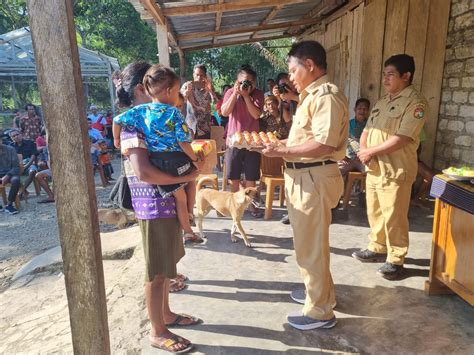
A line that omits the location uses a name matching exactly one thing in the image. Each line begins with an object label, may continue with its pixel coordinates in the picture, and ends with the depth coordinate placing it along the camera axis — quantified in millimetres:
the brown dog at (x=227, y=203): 3891
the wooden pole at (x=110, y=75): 13048
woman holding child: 2105
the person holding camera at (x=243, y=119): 4480
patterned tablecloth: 2498
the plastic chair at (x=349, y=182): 4926
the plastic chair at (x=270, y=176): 4730
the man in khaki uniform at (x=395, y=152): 3002
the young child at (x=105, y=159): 8929
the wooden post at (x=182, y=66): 7708
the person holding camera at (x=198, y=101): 5090
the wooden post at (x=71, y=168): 1525
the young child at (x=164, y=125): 2125
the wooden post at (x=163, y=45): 4840
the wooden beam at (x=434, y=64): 5049
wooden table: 2543
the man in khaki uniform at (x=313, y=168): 2264
